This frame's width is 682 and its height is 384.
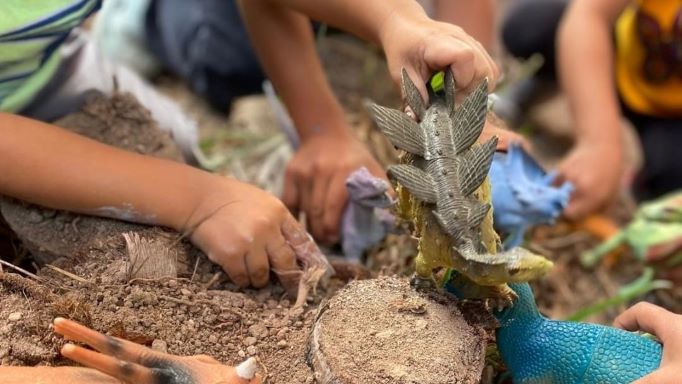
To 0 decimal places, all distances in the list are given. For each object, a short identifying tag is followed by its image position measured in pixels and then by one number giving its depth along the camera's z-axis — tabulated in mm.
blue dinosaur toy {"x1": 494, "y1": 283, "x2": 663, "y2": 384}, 785
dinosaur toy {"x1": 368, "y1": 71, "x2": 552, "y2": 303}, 740
